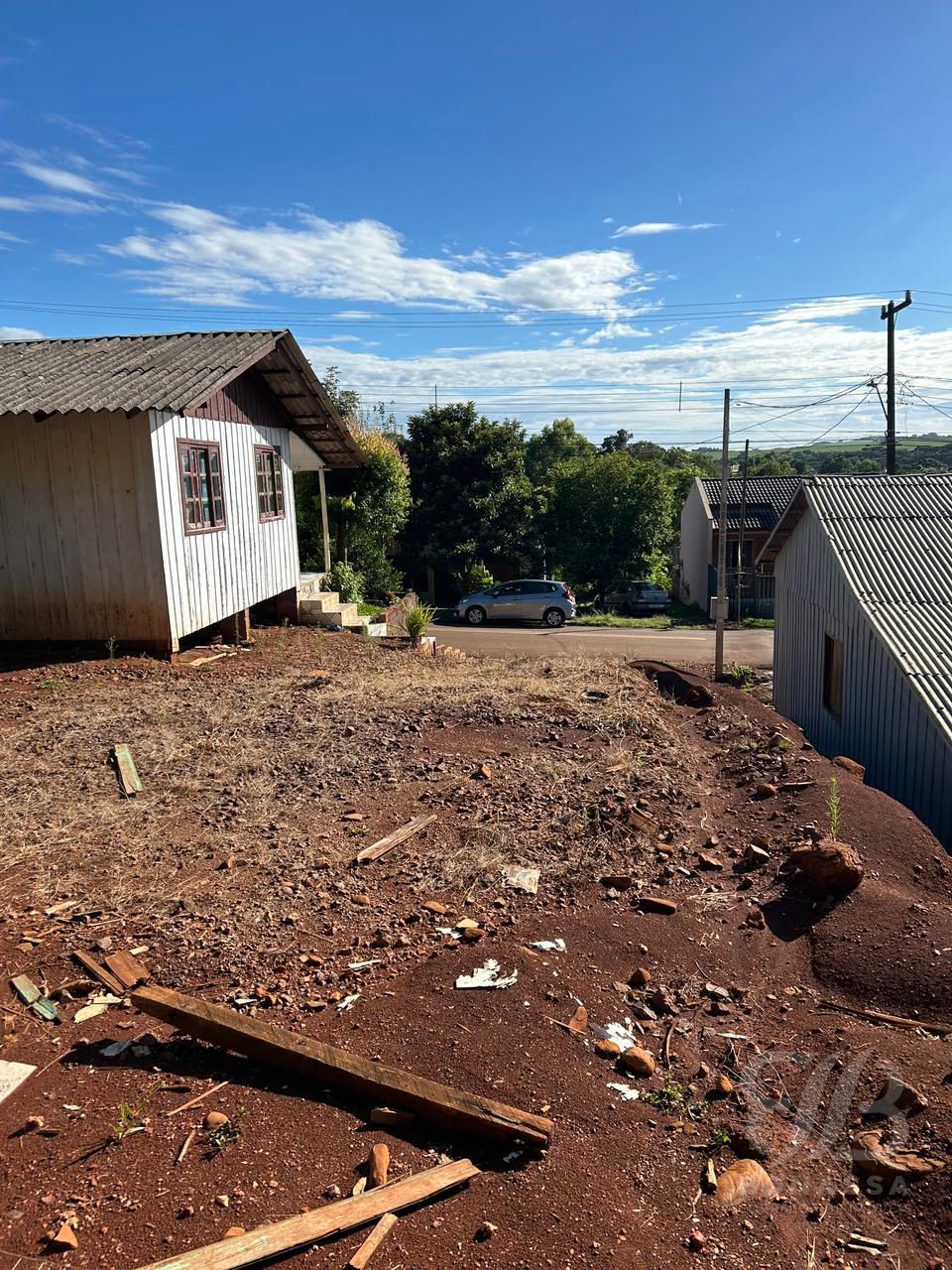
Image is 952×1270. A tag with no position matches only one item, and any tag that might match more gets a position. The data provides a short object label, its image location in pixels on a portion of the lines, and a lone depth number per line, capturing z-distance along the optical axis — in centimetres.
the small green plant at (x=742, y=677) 1833
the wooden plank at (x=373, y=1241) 283
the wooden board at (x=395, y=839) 620
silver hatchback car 2858
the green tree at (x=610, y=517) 3622
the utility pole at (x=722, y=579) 1738
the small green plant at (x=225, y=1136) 335
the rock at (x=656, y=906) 563
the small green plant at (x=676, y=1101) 373
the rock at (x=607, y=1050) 408
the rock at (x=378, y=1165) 322
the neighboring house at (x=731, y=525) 3488
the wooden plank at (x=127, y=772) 733
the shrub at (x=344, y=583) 2003
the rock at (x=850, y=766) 884
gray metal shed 949
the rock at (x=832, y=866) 570
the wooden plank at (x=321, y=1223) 280
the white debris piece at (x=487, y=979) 459
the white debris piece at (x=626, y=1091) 380
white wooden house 1128
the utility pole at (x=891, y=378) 2636
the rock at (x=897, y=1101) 368
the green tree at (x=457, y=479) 3334
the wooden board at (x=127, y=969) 458
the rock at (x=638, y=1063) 396
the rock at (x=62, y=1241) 288
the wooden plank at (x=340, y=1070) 344
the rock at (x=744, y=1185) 324
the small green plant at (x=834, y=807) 665
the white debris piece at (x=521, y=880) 584
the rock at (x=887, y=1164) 335
